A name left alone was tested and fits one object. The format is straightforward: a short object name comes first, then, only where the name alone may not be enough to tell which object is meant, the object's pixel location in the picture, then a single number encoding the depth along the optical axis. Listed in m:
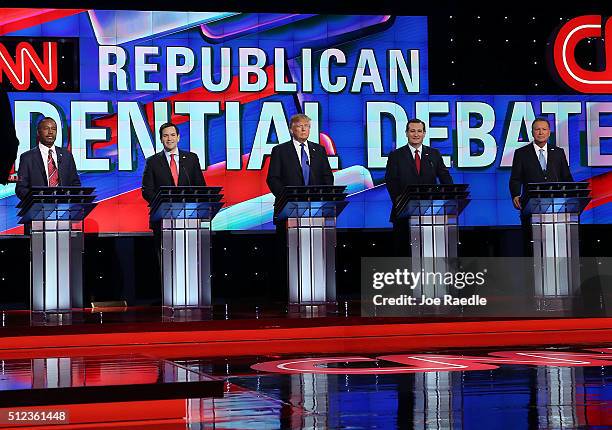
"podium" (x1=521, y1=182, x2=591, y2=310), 9.45
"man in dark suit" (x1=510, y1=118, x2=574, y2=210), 10.82
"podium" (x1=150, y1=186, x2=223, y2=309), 9.29
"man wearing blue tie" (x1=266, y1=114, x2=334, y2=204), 10.66
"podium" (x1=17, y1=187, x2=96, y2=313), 9.00
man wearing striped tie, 10.38
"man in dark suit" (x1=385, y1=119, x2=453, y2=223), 10.74
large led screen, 11.81
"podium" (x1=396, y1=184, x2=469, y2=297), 9.47
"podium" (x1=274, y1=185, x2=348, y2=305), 9.58
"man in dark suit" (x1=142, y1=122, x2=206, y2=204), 10.76
